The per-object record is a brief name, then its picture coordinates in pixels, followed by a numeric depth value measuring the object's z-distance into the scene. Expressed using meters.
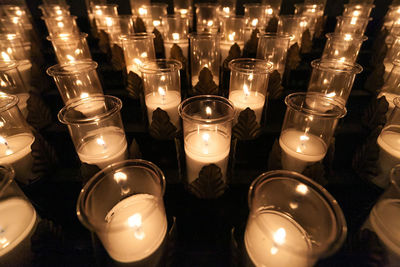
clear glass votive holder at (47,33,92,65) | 0.56
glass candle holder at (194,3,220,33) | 0.69
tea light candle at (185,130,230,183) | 0.40
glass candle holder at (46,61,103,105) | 0.47
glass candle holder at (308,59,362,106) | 0.46
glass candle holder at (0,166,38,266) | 0.35
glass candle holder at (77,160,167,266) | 0.32
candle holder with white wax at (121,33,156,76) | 0.54
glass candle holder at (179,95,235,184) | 0.40
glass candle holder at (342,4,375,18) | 0.69
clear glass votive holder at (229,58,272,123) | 0.46
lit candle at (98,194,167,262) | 0.31
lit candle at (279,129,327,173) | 0.41
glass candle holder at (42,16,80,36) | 0.66
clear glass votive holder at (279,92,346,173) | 0.40
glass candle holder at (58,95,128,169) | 0.40
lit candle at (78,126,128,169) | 0.41
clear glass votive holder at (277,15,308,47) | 0.60
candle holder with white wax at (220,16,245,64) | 0.61
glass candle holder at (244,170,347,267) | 0.30
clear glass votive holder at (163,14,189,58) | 0.61
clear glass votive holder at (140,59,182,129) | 0.47
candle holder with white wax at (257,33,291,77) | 0.52
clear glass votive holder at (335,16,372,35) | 0.61
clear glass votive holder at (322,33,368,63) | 0.53
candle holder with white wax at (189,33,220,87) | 0.53
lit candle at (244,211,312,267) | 0.30
